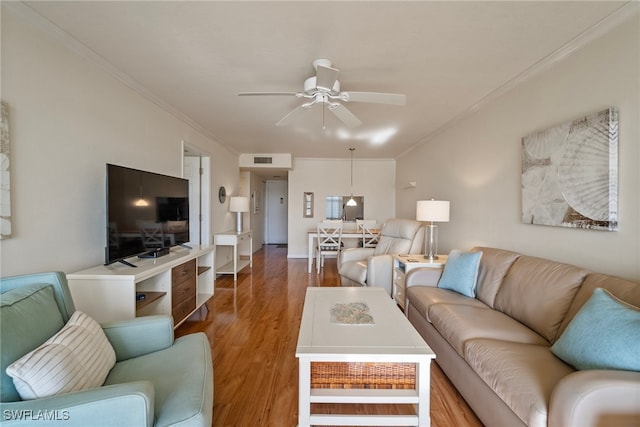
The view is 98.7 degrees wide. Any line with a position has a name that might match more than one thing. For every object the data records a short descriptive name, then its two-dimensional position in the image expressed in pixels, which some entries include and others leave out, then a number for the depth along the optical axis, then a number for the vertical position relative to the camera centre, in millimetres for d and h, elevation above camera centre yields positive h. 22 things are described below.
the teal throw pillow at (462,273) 2393 -563
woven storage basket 1559 -945
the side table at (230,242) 4562 -531
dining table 5277 -496
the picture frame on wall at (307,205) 6660 +130
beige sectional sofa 978 -738
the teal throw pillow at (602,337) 1079 -538
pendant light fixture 6262 +193
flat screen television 2088 -32
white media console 1902 -626
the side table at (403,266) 2938 -612
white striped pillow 947 -592
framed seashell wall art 1667 +260
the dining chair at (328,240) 5277 -594
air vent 5992 +1096
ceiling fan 1957 +930
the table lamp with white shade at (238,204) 5176 +117
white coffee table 1426 -771
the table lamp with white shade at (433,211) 3102 -5
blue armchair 909 -665
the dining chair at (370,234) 5195 -449
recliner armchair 3537 -639
